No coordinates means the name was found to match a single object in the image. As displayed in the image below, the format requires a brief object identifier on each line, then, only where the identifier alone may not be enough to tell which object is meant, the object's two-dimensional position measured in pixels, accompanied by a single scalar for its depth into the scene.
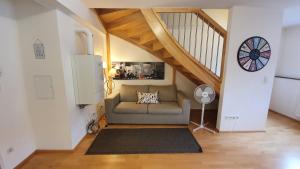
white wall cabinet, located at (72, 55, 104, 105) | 2.39
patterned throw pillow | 3.67
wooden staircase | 2.76
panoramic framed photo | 4.16
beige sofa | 3.30
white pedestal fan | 3.05
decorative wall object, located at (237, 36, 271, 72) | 2.76
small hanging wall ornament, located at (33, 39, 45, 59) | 2.09
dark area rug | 2.47
